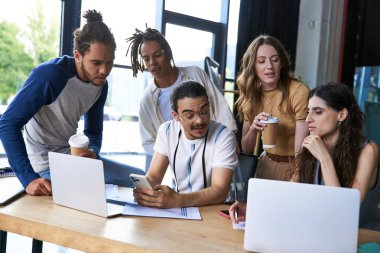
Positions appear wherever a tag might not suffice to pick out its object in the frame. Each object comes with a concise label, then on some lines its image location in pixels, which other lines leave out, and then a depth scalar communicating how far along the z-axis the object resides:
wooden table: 1.18
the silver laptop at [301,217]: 1.04
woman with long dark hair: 1.65
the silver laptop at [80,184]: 1.36
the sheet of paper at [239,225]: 1.37
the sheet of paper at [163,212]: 1.44
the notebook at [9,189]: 1.54
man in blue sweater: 1.69
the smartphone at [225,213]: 1.48
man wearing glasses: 1.84
